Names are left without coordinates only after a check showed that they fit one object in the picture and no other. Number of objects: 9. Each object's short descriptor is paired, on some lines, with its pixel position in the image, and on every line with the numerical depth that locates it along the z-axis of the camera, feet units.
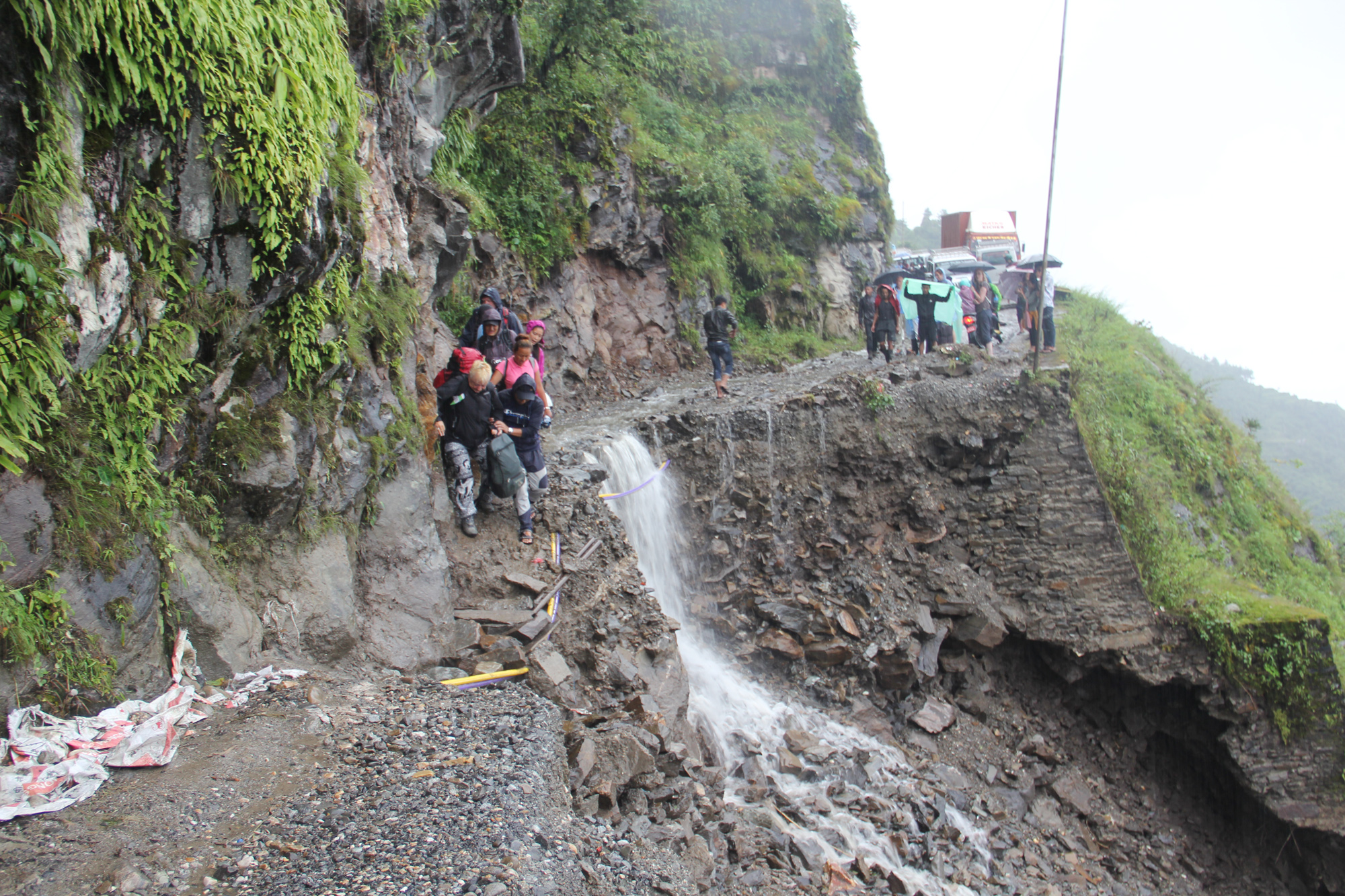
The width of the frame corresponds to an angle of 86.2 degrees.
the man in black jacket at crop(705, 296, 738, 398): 40.75
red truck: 113.29
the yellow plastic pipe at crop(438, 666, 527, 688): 17.69
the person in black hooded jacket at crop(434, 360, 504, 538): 23.27
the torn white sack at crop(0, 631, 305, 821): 10.02
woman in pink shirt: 23.71
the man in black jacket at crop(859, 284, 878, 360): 52.39
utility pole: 42.52
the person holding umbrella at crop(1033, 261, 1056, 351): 52.70
